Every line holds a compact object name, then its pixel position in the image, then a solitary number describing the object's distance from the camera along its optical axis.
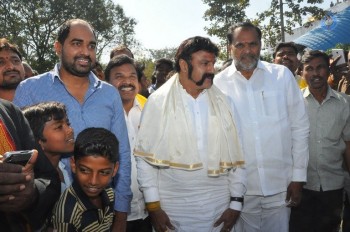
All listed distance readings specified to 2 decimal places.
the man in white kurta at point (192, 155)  2.88
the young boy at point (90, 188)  2.26
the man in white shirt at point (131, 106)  3.32
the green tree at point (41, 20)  25.12
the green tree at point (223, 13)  22.89
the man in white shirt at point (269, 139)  3.21
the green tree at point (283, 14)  17.41
